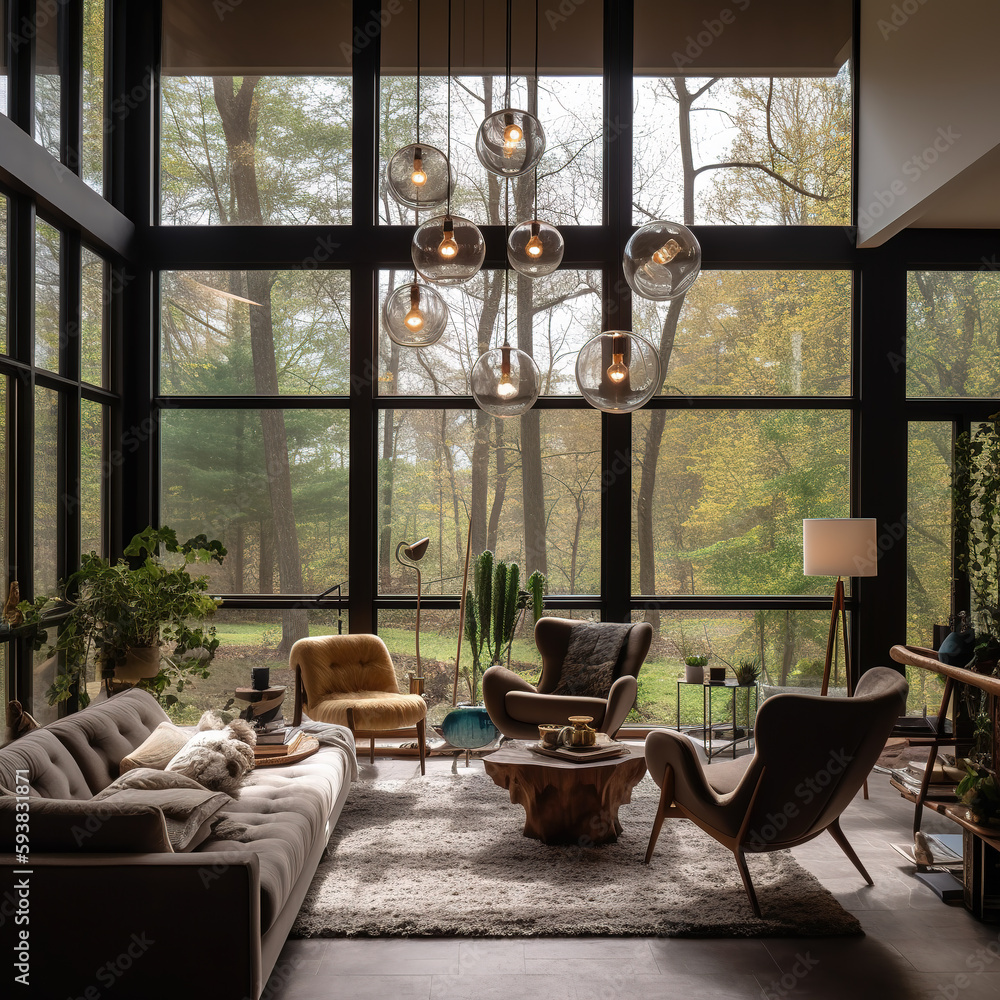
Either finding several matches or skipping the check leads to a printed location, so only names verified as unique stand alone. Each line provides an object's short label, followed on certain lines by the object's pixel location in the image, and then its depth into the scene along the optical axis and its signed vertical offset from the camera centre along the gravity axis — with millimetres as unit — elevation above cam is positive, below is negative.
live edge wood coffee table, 3752 -1338
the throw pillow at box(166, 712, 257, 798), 3086 -996
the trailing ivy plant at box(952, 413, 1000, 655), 3490 -17
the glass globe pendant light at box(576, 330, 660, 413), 2703 +430
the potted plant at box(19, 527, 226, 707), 4527 -666
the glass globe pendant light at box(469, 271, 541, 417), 2732 +401
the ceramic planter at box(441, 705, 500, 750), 5004 -1384
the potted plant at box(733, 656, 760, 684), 5211 -1095
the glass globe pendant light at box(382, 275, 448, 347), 2729 +615
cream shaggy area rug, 3041 -1575
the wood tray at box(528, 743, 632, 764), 3812 -1183
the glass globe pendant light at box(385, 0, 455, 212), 2771 +1098
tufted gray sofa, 2184 -1129
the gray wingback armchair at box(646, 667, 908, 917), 3049 -1027
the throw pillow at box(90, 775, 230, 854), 2543 -995
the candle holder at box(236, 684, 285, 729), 4012 -1010
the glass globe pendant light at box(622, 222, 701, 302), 2539 +752
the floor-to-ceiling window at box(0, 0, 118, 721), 4246 +1067
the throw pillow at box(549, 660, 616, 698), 5000 -1103
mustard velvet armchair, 4727 -1164
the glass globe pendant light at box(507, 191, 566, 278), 2977 +909
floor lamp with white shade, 4766 -267
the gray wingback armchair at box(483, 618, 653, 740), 4695 -1173
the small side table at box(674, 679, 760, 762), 5215 -1423
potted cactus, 5445 -690
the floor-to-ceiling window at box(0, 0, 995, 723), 5848 +1148
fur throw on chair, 5031 -989
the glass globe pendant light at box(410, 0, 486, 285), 2627 +802
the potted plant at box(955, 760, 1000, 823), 3092 -1108
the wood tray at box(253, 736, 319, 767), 3662 -1168
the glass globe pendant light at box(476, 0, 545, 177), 2730 +1202
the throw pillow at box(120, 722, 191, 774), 3074 -969
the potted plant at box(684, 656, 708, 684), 5363 -1099
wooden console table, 3027 -938
